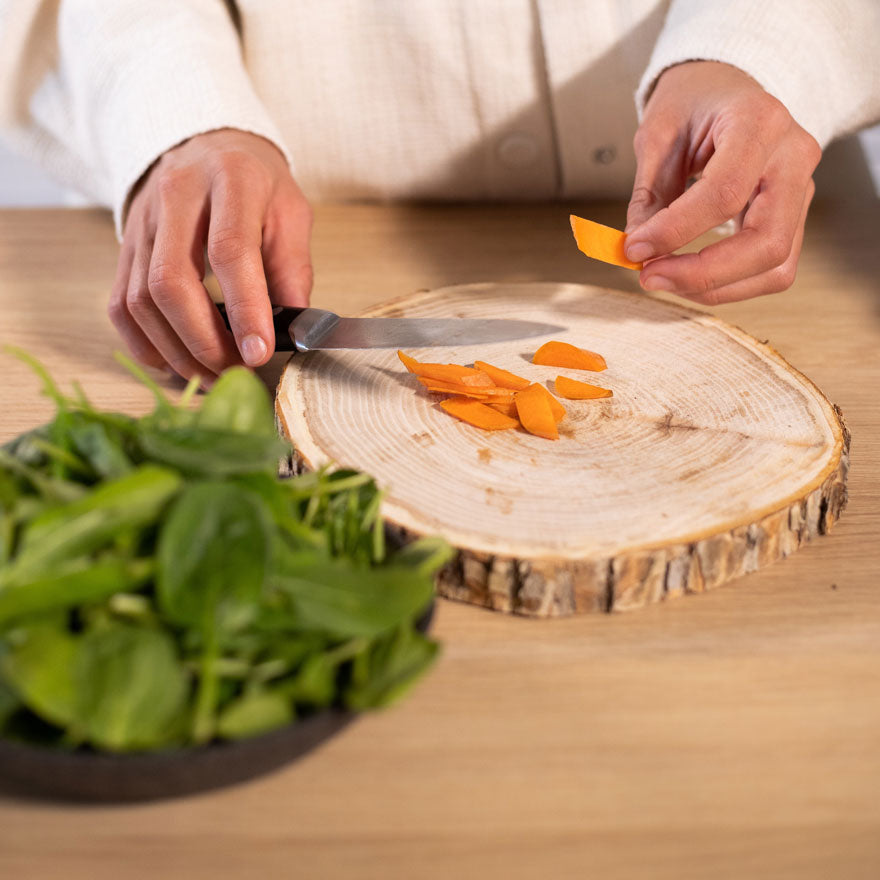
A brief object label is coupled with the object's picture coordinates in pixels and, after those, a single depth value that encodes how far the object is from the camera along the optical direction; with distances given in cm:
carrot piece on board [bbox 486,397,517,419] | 92
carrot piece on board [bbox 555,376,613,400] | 93
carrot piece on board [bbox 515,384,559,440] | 91
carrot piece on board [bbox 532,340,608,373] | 95
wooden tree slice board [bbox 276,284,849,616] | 86
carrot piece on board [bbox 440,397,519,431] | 91
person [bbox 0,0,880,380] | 96
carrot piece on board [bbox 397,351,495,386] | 92
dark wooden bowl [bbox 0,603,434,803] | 77
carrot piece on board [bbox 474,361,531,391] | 93
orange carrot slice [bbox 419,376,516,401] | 92
